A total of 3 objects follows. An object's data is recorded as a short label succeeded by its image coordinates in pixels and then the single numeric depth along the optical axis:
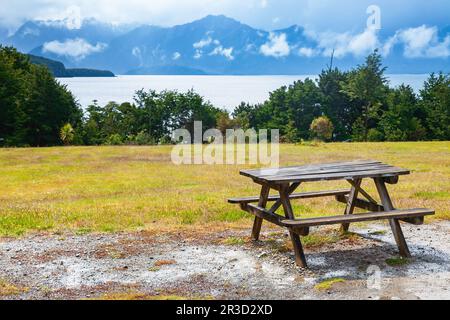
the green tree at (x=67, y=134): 59.72
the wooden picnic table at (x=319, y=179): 7.97
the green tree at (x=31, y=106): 57.38
